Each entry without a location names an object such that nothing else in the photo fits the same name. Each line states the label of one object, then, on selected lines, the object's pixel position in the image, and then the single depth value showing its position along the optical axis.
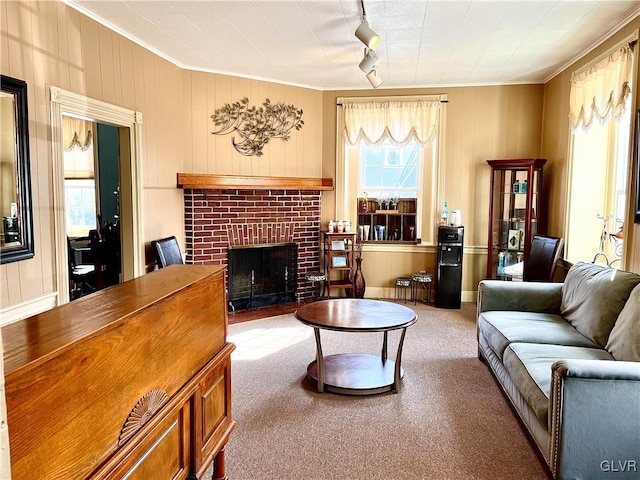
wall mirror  2.54
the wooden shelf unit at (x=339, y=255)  5.52
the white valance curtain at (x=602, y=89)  3.48
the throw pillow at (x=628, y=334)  2.38
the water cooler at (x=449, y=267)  5.27
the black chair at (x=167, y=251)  4.04
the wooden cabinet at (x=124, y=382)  0.92
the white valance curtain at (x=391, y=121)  5.48
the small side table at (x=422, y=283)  5.44
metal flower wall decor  5.06
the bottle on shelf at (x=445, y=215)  5.49
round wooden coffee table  3.09
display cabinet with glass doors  4.96
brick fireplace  4.91
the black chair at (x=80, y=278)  4.65
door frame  3.01
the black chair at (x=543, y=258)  4.36
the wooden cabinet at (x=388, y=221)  5.79
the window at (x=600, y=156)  3.55
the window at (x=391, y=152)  5.50
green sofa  1.96
